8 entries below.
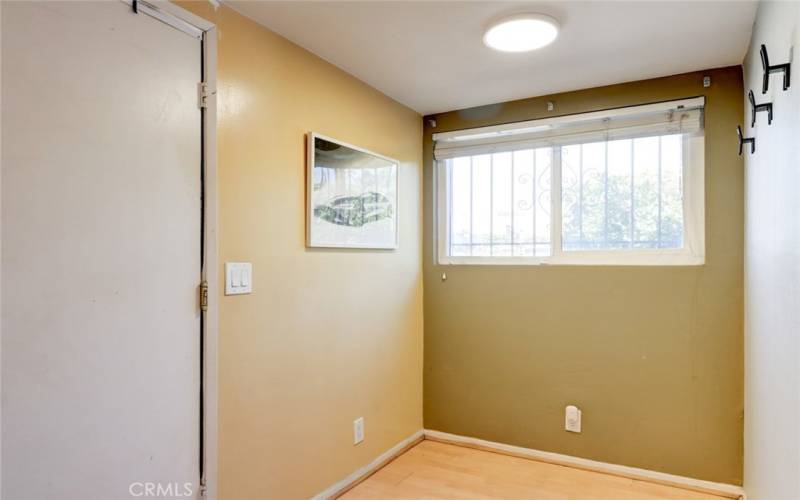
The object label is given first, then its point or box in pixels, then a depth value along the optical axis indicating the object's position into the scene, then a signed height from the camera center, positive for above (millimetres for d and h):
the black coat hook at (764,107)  1571 +483
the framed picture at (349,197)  2359 +296
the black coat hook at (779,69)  1235 +481
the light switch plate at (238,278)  1900 -107
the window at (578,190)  2662 +383
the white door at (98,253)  1306 -8
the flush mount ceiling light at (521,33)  1987 +944
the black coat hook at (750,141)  2050 +485
